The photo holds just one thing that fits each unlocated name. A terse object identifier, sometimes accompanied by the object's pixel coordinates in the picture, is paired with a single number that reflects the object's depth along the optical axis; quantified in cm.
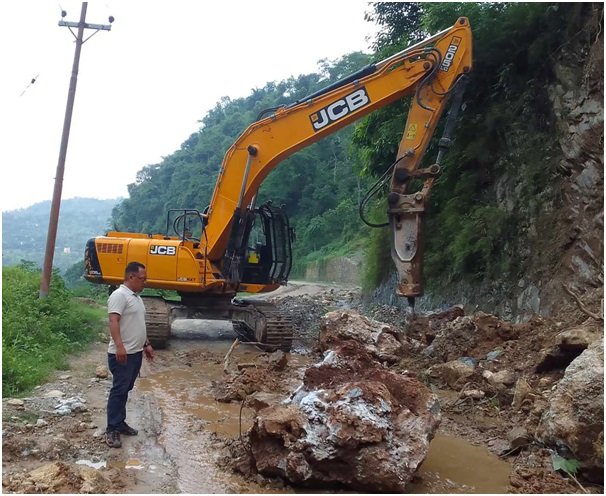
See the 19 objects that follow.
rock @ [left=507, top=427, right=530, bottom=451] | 468
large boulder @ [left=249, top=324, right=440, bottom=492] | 387
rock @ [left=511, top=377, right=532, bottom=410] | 562
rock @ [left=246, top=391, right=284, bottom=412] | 550
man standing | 479
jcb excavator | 836
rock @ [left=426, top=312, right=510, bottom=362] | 768
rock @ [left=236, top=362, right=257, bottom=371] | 750
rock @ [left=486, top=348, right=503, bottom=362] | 713
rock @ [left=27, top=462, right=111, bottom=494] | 365
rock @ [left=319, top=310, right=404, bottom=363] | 809
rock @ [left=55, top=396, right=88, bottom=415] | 541
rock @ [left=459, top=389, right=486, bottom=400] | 618
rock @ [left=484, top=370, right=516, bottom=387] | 631
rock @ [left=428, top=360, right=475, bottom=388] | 675
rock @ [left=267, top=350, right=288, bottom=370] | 761
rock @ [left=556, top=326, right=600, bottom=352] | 555
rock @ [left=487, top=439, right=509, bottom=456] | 484
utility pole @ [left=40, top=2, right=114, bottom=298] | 1130
